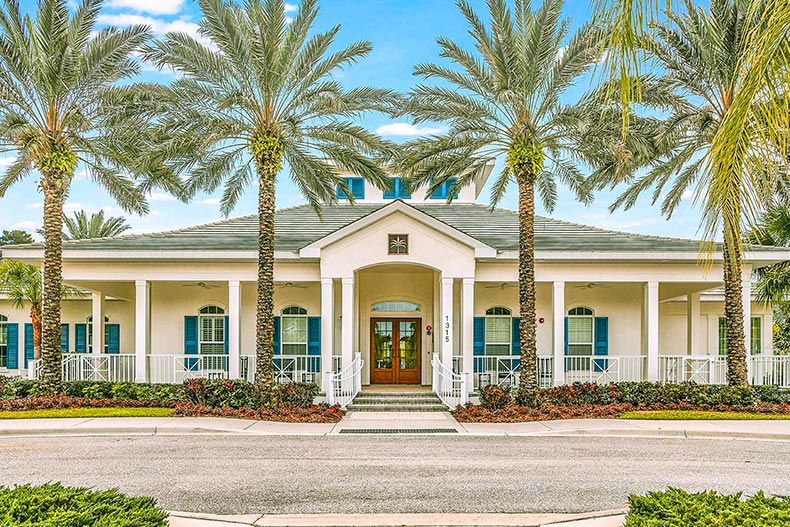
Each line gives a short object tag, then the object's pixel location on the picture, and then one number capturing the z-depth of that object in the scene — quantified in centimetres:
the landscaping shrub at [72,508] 527
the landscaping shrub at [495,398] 1688
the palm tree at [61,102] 1661
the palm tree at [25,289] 2645
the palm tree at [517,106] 1638
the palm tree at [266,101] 1634
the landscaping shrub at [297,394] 1691
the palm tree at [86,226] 4072
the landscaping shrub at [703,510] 521
